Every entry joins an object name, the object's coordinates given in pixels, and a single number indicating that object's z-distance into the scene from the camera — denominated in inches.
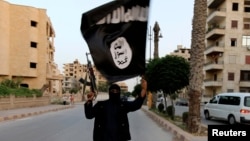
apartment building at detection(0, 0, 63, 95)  2224.4
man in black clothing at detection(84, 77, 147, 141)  195.9
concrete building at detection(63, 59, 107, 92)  5639.8
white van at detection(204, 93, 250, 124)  758.5
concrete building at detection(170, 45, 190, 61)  5248.0
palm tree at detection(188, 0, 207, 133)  583.8
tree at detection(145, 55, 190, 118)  916.0
